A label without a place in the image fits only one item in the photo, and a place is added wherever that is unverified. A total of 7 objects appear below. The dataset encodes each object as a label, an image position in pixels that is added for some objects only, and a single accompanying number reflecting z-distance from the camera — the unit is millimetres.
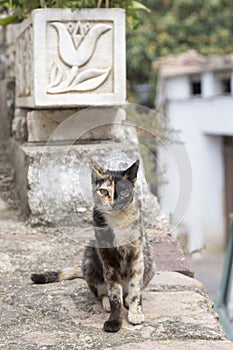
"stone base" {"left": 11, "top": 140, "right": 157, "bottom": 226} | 3361
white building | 10859
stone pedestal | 3443
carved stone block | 3480
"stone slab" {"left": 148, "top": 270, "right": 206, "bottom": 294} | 2680
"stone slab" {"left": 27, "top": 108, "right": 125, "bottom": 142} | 3641
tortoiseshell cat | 2234
